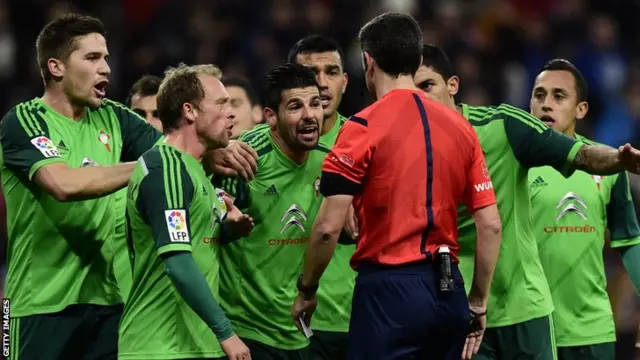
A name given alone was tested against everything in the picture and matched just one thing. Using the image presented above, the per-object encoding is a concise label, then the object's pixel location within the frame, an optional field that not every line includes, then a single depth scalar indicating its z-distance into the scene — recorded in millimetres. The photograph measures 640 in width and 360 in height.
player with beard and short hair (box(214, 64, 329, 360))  15336
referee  12508
